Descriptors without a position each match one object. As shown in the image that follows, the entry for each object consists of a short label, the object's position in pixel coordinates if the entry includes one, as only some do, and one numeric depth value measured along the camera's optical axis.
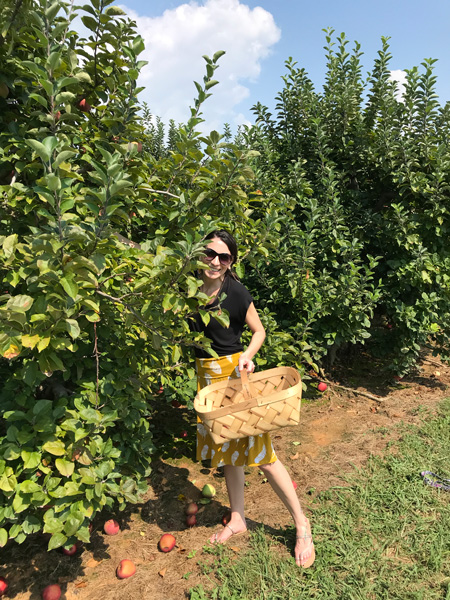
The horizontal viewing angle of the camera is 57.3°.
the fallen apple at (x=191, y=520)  2.84
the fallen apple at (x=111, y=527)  2.74
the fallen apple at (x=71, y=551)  2.53
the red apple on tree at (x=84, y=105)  2.27
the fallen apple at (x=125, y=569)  2.45
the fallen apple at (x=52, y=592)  2.22
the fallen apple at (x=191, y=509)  2.92
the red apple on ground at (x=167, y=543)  2.63
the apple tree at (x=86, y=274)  1.49
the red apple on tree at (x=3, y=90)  2.01
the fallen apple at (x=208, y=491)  3.12
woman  2.41
